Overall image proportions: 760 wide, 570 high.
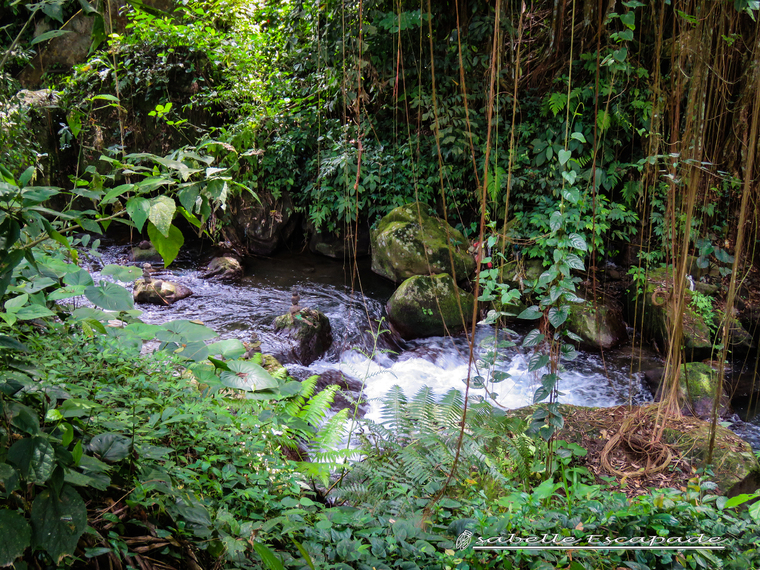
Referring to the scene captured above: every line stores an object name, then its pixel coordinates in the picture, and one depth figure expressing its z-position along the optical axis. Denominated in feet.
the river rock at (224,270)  21.42
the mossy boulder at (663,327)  15.34
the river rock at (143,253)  21.47
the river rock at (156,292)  17.88
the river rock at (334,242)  24.54
